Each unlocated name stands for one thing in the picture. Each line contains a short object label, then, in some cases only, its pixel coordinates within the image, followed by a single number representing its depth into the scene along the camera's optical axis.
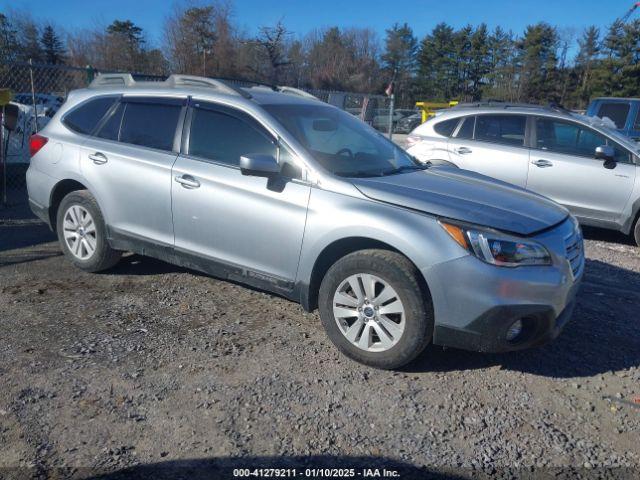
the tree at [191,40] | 35.28
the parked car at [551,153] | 6.95
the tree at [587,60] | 50.20
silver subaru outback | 3.36
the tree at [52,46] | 38.69
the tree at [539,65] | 52.12
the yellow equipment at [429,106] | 28.99
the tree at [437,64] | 57.78
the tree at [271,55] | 37.12
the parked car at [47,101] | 12.53
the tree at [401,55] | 60.50
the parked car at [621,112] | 11.34
